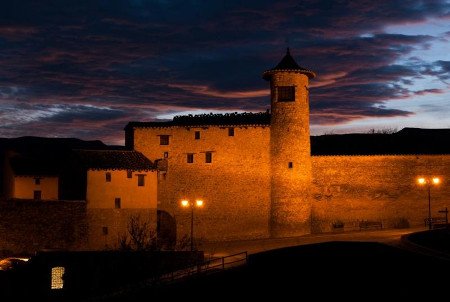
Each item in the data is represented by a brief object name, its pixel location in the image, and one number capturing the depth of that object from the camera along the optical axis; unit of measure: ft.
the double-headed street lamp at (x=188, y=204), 154.15
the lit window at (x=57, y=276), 115.55
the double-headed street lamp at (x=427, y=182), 151.33
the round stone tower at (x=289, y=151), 152.56
